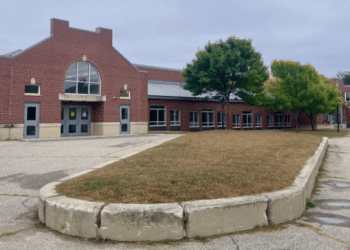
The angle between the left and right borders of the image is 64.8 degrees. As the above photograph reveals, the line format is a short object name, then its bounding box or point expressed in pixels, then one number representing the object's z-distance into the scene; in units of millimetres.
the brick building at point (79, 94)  19500
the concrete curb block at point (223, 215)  3400
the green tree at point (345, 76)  92062
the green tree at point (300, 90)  28609
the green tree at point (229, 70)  25922
